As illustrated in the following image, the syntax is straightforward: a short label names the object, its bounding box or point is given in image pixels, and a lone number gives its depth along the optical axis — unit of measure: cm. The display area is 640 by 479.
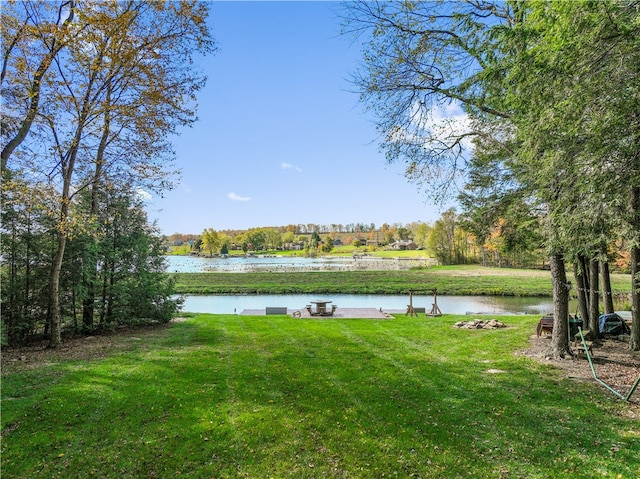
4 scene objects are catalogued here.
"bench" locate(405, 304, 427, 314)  1526
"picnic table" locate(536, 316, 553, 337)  890
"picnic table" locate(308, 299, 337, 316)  1479
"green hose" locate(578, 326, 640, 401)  475
